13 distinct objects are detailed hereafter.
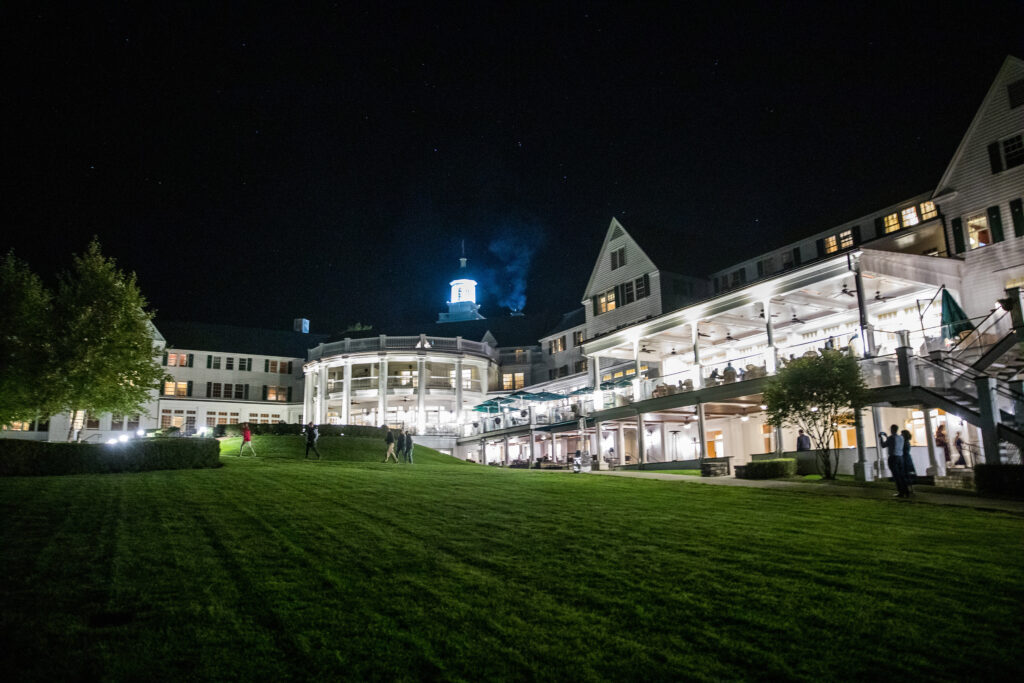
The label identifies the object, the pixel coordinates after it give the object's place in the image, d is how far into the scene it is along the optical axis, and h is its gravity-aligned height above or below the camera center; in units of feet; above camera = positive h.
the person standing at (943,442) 74.95 +0.78
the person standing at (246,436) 103.60 +3.23
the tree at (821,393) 63.93 +5.41
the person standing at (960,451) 68.92 -0.21
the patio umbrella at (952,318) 69.36 +13.88
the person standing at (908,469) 47.75 -1.33
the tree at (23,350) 101.71 +16.42
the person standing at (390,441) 97.97 +2.09
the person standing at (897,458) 47.09 -0.57
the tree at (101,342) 102.89 +17.74
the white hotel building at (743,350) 67.26 +18.51
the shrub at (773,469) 66.33 -1.67
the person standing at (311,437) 99.86 +2.93
